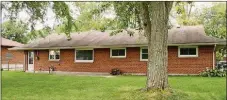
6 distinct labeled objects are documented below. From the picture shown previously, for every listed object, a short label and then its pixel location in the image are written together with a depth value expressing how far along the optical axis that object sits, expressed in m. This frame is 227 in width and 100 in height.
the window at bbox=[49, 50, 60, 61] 27.11
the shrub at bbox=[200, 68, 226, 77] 20.79
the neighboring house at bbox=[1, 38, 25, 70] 37.59
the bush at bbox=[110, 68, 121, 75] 23.86
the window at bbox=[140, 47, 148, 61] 23.56
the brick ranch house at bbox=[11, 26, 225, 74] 22.00
